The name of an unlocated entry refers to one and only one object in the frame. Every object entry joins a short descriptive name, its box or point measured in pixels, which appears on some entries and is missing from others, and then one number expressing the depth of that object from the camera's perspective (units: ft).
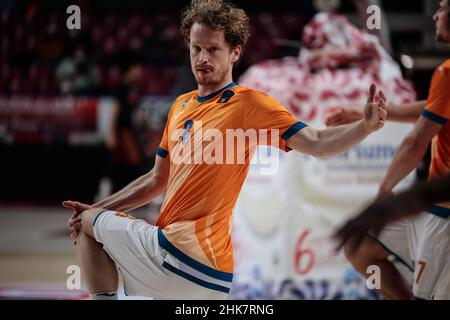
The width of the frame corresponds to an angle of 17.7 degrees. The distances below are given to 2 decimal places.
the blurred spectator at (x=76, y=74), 75.64
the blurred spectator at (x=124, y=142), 59.37
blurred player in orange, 22.49
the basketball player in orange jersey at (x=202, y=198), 19.75
